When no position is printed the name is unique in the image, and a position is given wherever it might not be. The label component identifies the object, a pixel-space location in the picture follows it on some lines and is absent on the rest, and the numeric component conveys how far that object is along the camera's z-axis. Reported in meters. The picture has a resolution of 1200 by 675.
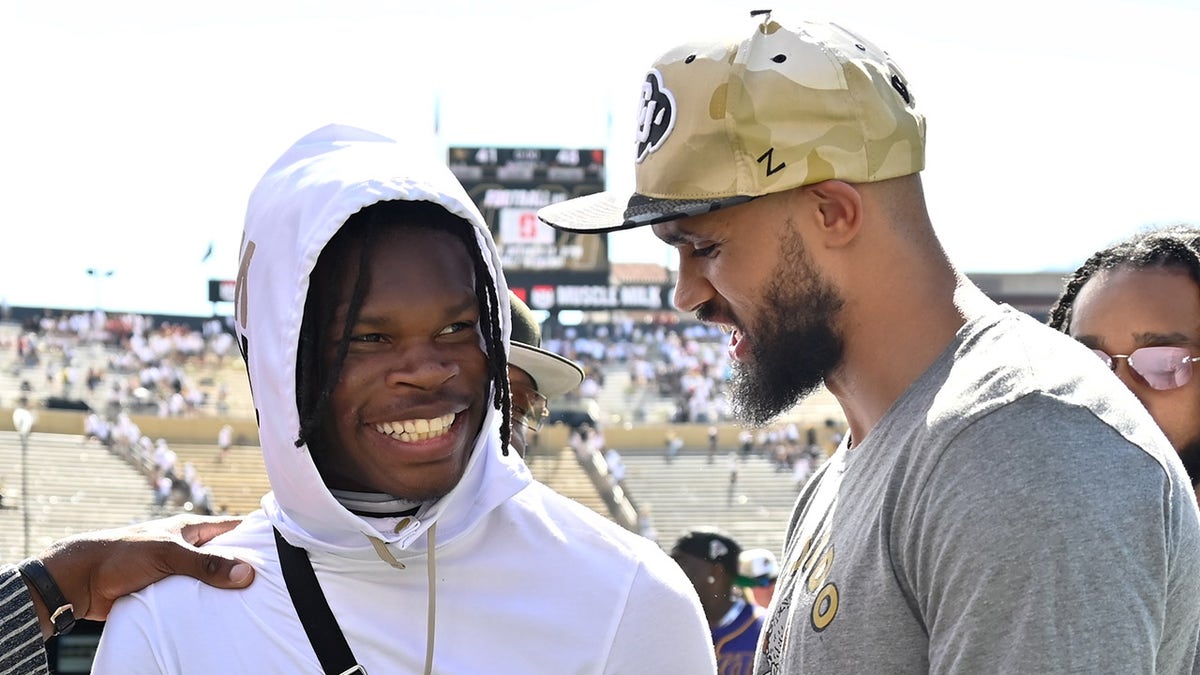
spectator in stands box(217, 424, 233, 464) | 31.14
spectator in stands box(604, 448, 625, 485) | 30.42
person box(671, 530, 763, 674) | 5.88
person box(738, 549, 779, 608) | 6.97
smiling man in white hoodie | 2.18
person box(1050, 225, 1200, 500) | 3.03
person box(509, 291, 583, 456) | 3.72
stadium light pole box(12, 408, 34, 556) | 23.16
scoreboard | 33.88
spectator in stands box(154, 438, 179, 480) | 28.41
